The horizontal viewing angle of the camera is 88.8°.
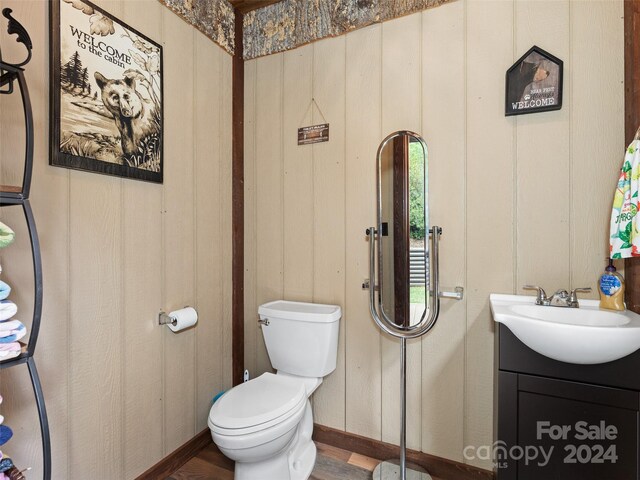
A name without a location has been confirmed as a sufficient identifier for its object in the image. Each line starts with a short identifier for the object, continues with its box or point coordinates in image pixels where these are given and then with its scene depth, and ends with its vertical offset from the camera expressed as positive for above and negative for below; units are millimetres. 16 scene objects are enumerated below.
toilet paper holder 1554 -399
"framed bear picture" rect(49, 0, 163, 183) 1172 +568
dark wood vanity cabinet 1017 -597
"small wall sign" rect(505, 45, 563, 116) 1363 +648
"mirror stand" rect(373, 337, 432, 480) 1462 -1120
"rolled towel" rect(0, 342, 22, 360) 856 -305
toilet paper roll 1557 -401
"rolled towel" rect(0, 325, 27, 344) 874 -271
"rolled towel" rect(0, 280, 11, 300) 874 -147
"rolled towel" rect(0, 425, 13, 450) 891 -546
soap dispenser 1228 -207
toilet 1260 -714
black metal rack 881 -25
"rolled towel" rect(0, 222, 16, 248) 871 +0
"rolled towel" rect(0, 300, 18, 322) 875 -199
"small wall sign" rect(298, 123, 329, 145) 1819 +574
